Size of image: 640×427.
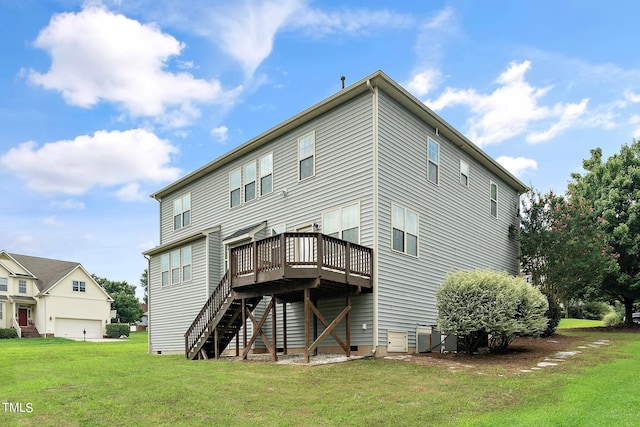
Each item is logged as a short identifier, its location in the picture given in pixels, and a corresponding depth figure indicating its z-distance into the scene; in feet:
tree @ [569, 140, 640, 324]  80.84
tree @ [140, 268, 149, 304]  257.14
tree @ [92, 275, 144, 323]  199.52
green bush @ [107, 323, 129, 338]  148.77
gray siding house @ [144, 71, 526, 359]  46.50
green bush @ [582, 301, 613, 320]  118.32
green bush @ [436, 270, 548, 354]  44.16
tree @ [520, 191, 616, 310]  69.00
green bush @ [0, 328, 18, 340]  128.26
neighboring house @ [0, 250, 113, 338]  137.90
